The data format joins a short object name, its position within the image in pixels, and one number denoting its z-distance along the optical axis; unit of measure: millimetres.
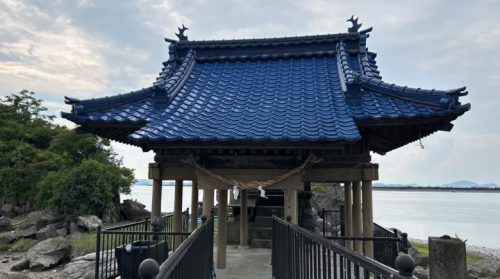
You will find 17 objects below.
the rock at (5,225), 27422
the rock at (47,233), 23128
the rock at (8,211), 31997
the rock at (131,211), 29812
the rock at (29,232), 24070
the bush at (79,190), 24047
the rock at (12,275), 16453
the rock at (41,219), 24531
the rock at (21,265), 17625
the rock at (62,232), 22594
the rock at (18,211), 32500
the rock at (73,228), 22739
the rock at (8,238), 23359
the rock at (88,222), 22275
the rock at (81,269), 12570
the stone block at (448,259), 3006
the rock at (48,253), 17797
